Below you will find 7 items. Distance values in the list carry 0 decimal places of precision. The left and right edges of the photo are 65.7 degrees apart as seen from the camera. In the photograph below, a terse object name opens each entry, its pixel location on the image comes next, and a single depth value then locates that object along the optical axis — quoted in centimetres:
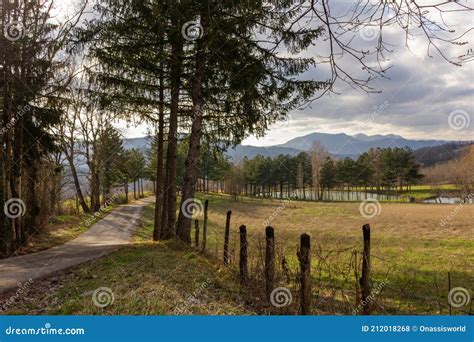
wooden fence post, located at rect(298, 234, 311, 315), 503
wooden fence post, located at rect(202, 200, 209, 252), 1116
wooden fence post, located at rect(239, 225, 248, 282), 716
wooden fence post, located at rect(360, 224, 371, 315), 546
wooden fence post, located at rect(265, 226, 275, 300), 611
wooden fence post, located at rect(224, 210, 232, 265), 946
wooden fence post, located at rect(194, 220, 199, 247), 1320
